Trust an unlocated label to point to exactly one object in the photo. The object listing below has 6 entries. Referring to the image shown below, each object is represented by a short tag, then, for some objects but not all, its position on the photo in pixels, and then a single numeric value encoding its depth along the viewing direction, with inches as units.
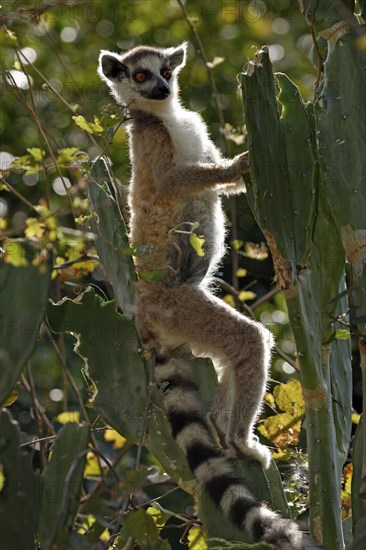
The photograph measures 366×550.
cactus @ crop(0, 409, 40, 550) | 230.7
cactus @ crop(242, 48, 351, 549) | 257.9
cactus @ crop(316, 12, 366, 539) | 259.0
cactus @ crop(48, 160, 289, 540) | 284.8
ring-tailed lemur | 306.2
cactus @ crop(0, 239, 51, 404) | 202.2
